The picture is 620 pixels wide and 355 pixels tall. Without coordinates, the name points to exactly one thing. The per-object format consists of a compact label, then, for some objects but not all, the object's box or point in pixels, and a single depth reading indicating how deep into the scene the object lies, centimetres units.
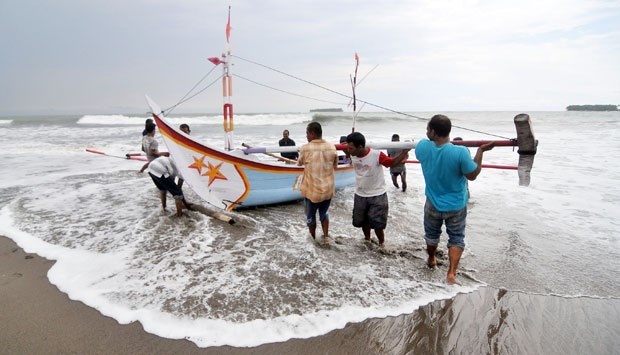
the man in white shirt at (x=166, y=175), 561
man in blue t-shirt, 322
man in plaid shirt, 434
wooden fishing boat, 538
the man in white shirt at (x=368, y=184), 412
